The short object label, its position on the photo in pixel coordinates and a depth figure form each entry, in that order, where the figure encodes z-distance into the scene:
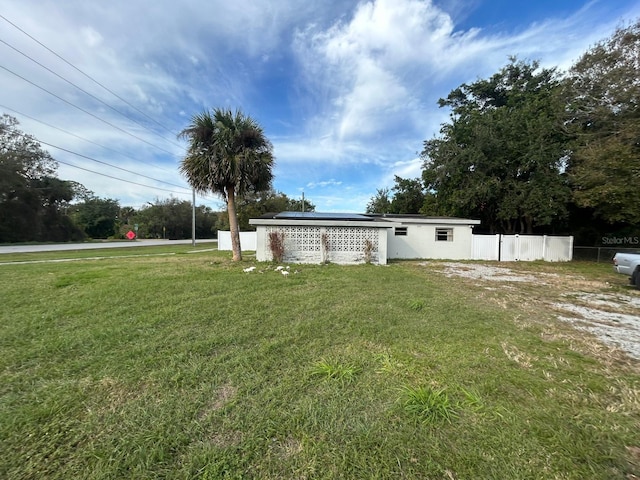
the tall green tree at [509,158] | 14.19
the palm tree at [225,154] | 10.01
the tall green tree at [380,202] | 36.69
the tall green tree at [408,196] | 27.34
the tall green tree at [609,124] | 9.97
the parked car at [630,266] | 7.18
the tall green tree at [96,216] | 43.78
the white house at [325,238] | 11.52
